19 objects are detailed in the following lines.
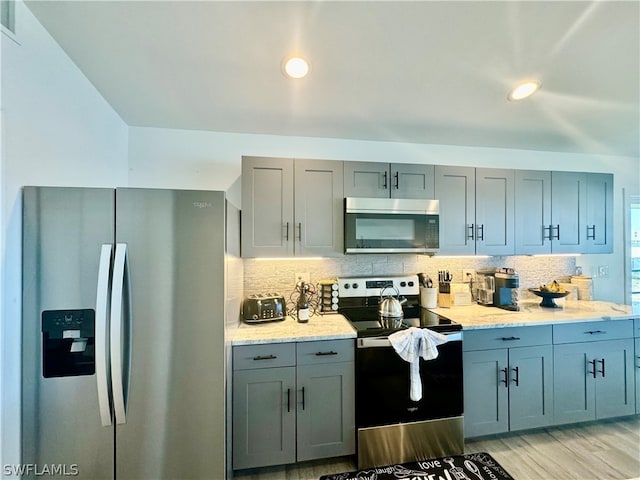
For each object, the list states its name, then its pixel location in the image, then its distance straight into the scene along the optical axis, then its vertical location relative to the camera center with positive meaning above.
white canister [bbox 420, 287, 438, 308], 2.41 -0.50
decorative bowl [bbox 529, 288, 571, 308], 2.45 -0.51
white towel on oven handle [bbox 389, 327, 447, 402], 1.75 -0.70
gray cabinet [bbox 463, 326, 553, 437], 2.00 -1.06
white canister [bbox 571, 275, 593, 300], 2.72 -0.46
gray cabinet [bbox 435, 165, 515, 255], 2.34 +0.29
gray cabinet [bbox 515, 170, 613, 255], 2.47 +0.28
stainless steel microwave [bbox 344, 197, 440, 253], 2.14 +0.13
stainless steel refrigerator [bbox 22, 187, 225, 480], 1.25 -0.46
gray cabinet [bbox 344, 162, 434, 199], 2.20 +0.52
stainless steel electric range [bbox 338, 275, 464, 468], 1.81 -1.12
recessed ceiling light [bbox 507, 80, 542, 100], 1.66 +0.98
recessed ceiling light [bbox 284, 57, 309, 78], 1.43 +0.96
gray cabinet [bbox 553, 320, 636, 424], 2.13 -1.05
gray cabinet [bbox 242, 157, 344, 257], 2.07 +0.27
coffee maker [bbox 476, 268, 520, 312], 2.40 -0.44
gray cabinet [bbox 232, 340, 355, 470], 1.72 -1.06
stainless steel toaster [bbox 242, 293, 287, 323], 2.04 -0.52
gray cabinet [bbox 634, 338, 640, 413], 2.23 -1.06
